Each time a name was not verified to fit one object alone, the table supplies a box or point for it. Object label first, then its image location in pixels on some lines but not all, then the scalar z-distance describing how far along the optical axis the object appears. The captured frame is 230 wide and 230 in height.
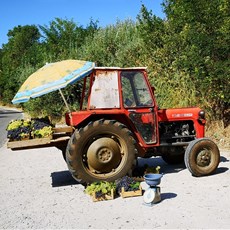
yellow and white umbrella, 5.14
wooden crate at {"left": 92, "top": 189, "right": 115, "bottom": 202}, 4.74
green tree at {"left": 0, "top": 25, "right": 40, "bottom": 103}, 37.83
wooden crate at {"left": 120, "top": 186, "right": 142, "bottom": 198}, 4.77
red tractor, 5.28
